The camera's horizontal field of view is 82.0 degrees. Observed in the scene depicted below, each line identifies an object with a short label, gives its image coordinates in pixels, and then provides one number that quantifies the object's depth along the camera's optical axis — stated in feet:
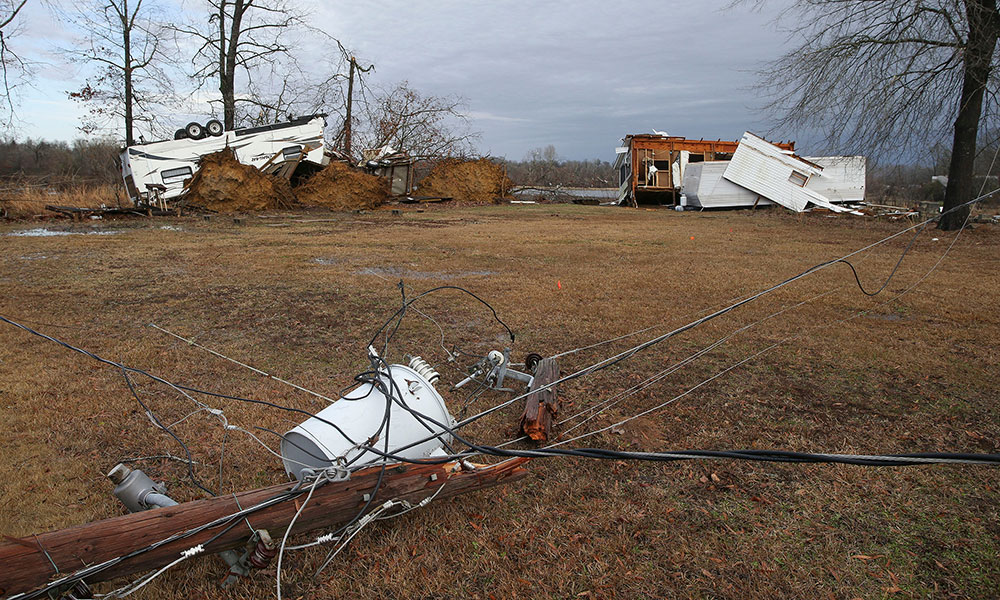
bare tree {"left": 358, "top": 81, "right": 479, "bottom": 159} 102.89
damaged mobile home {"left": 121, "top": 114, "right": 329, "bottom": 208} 62.75
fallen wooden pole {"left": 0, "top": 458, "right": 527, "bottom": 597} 6.19
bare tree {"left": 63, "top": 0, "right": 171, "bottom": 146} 71.67
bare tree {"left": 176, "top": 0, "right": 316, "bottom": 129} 79.61
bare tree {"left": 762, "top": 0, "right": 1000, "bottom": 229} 39.40
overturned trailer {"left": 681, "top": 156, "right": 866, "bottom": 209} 74.28
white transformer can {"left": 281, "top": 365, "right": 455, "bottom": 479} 8.61
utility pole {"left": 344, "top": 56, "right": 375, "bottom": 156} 101.45
